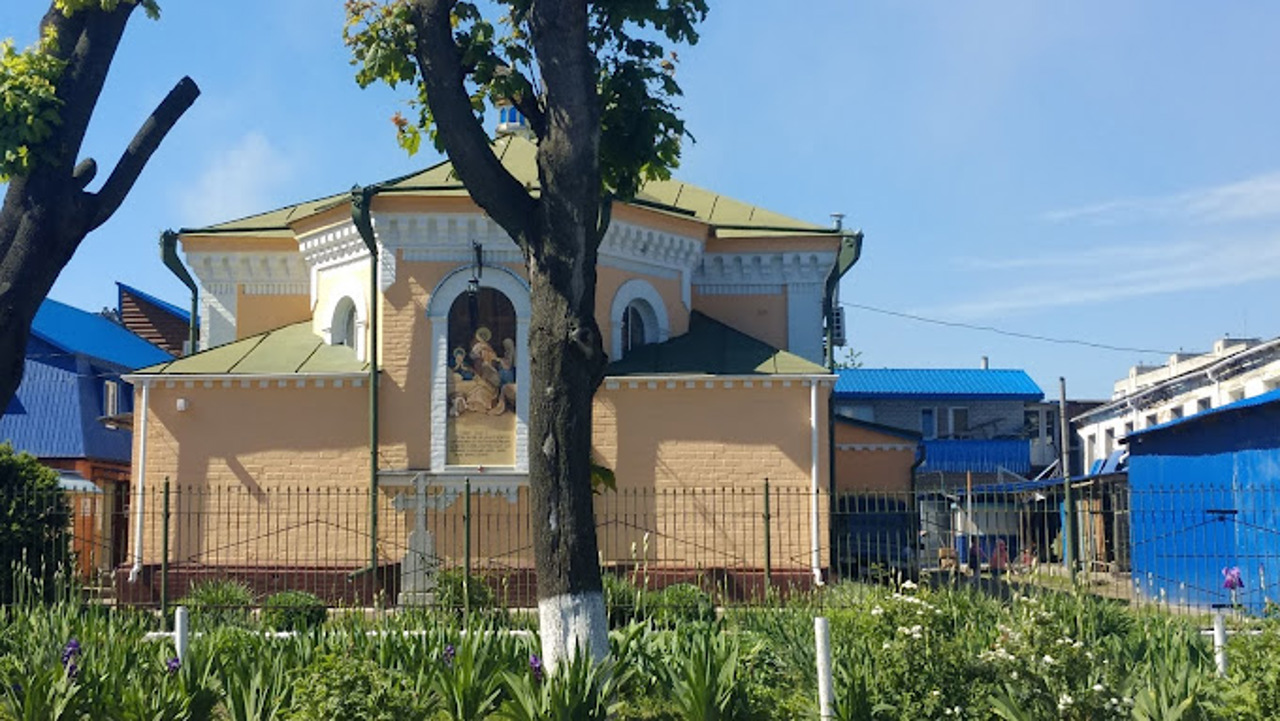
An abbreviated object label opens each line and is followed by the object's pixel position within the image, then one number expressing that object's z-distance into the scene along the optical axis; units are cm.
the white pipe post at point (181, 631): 956
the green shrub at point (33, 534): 1513
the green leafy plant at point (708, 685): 816
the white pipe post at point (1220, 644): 823
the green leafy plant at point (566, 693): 772
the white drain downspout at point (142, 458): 1934
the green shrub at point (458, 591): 1551
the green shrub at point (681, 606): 1149
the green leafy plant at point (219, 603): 1186
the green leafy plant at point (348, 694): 709
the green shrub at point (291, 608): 1458
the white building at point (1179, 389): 2819
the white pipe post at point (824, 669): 771
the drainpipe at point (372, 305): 1862
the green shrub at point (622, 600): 1371
